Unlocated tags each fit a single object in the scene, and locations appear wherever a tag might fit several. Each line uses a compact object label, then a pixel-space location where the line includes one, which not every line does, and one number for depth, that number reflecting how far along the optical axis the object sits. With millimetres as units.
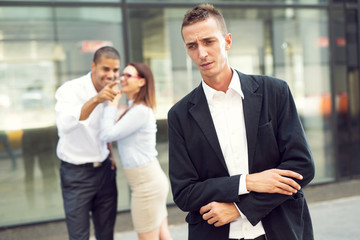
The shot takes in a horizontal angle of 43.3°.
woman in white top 3658
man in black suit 1888
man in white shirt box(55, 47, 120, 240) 3354
